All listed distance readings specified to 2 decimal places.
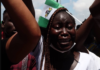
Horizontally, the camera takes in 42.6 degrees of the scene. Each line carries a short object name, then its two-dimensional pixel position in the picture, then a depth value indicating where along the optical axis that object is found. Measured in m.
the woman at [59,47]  1.25
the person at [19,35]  0.60
